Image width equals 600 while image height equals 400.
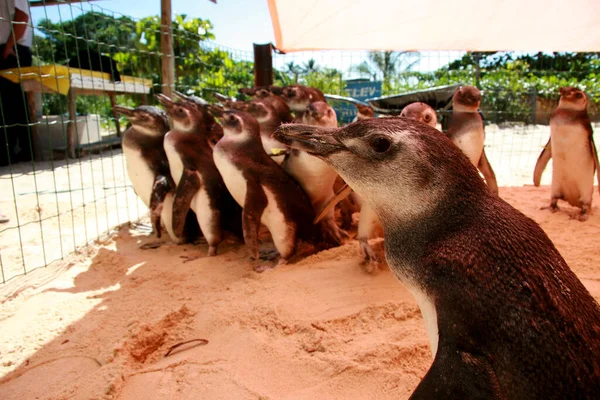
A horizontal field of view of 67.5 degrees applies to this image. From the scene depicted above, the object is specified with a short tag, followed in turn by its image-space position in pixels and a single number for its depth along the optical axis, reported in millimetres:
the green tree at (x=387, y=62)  22766
